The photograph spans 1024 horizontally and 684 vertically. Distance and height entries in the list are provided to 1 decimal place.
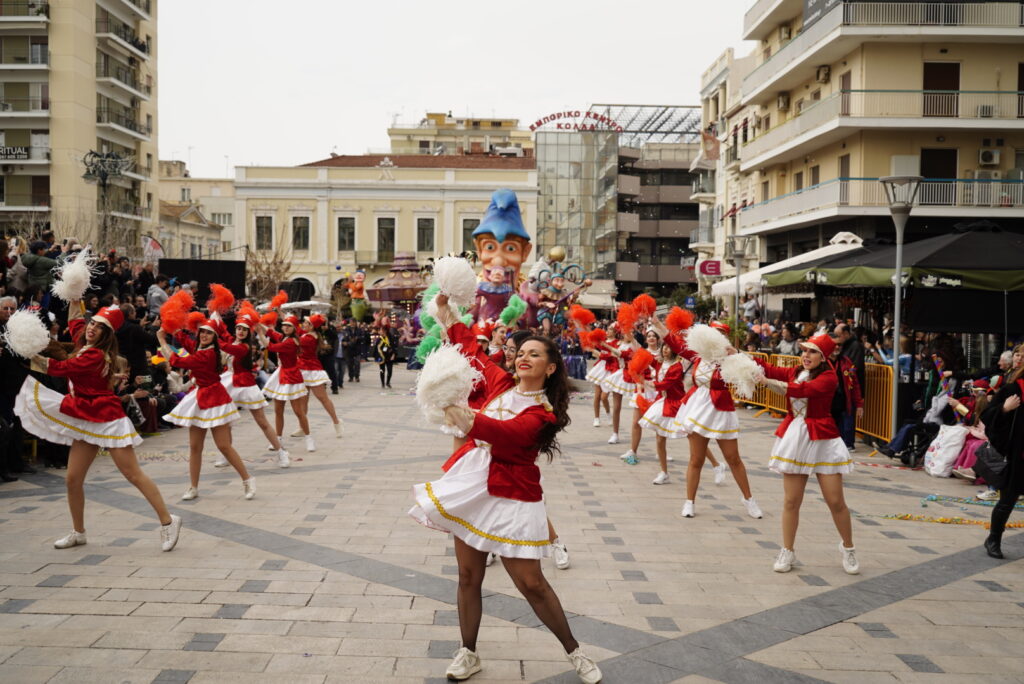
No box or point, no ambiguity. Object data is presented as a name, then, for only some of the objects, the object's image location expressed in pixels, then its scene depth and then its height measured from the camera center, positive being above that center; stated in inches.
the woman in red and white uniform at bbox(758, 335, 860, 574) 255.0 -40.2
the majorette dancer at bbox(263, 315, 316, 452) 451.8 -35.7
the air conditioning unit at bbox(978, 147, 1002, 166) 996.6 +186.0
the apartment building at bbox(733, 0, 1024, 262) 975.0 +237.7
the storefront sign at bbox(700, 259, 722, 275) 1104.6 +57.8
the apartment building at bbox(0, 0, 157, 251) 1622.8 +385.2
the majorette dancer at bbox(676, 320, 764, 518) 320.2 -41.0
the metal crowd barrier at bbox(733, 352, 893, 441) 494.0 -50.6
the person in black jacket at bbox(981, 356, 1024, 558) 267.1 -36.2
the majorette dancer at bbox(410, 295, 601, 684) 167.9 -37.7
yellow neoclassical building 1947.6 +220.4
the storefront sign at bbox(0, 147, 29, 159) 1653.5 +285.6
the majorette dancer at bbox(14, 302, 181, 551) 259.1 -34.2
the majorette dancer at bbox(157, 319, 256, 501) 327.6 -38.1
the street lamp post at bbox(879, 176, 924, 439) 466.9 +56.0
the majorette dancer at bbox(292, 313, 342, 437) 481.1 -29.9
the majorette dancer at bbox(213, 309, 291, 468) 382.0 -33.3
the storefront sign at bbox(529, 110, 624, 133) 1952.0 +455.2
